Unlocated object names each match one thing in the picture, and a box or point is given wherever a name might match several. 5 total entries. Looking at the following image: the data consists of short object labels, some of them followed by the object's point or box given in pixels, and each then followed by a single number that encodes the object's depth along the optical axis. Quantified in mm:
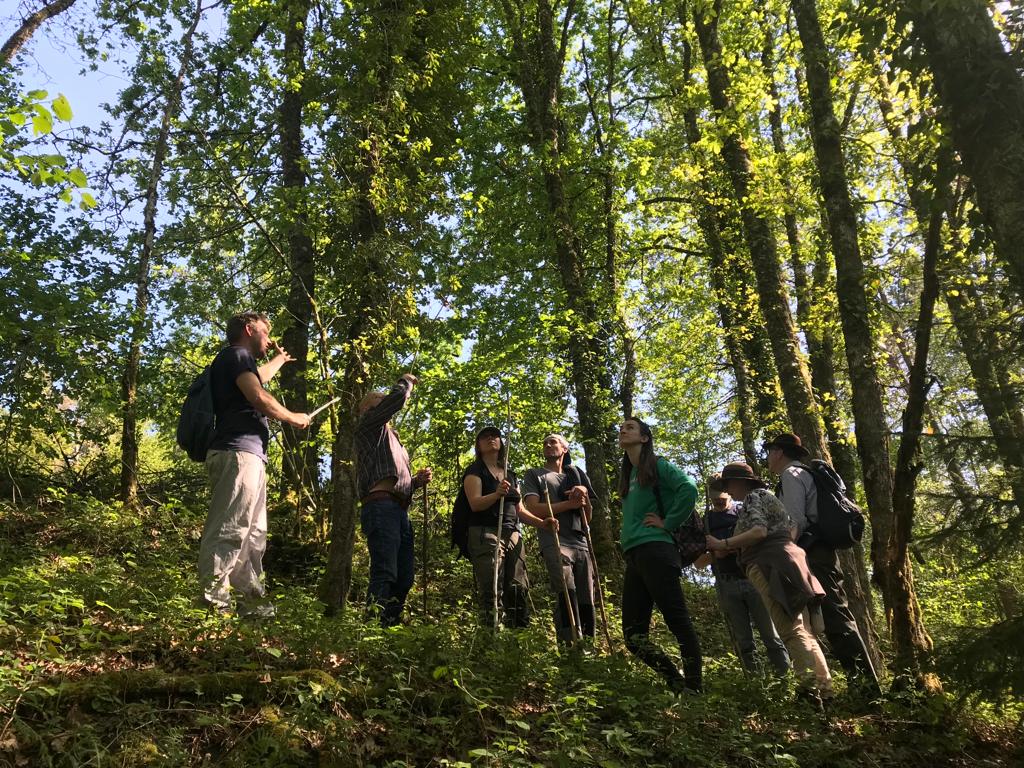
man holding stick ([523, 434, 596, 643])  5797
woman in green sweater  4883
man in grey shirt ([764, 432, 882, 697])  5293
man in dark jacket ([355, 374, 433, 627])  5391
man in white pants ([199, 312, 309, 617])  4406
